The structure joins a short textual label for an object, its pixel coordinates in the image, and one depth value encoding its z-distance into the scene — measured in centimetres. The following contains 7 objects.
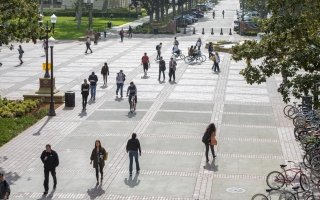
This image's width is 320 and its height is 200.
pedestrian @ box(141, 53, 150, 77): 3516
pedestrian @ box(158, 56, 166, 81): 3345
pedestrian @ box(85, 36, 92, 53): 4759
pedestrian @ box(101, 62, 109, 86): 3148
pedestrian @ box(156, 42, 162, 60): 4266
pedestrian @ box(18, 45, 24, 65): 4112
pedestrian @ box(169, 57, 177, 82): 3288
